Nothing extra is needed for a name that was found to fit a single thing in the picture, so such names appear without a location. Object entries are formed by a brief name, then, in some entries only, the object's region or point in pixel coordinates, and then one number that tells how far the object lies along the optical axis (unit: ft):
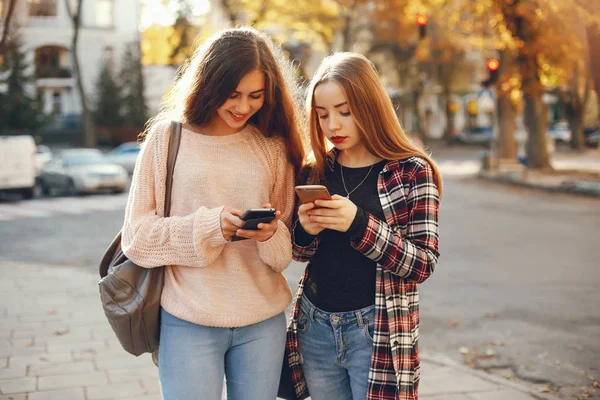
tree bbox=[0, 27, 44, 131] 122.72
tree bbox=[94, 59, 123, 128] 136.98
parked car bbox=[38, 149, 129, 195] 68.44
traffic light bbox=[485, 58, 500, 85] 73.97
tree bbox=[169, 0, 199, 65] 133.18
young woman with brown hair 8.38
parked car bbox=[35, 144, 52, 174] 88.18
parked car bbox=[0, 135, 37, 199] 65.62
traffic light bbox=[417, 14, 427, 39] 70.90
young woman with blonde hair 8.23
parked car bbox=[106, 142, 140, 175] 91.40
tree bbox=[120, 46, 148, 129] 138.00
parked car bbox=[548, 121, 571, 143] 155.53
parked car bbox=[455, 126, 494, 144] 166.40
